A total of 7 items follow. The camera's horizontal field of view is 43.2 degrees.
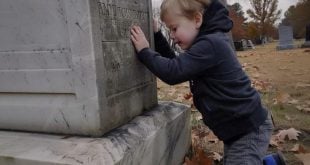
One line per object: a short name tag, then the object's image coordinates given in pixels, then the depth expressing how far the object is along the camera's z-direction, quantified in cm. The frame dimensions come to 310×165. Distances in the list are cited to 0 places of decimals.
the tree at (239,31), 4456
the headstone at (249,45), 3297
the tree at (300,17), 4506
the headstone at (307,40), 1885
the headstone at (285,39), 1968
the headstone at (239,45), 2953
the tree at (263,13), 5452
